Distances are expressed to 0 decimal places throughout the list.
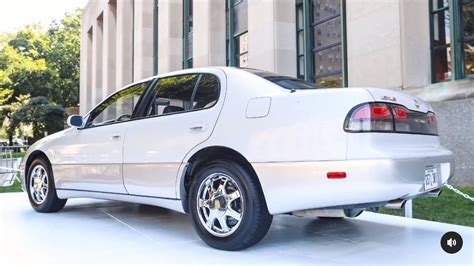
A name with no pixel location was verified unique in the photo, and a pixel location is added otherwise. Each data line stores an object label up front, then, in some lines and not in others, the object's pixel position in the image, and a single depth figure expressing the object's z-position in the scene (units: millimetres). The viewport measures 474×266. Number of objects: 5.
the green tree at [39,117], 34688
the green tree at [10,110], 36975
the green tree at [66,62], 43688
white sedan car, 3111
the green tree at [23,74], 41656
